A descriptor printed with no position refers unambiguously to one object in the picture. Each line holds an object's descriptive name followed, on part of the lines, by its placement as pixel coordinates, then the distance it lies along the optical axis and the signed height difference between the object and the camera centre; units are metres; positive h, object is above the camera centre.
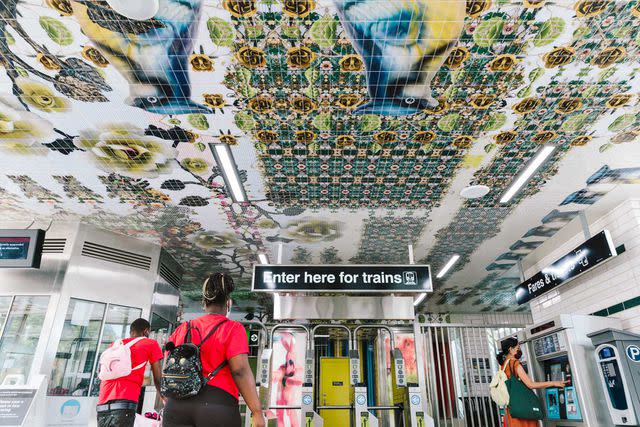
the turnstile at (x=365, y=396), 5.76 +0.03
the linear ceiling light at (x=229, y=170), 4.09 +2.25
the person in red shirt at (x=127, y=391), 3.28 +0.05
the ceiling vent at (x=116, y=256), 5.96 +1.97
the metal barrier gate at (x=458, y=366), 6.88 +0.68
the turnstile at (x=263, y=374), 7.25 +0.39
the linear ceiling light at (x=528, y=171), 4.08 +2.25
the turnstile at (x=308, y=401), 5.82 -0.04
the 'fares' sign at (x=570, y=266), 4.81 +1.64
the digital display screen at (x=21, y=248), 5.31 +1.79
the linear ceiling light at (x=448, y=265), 7.10 +2.24
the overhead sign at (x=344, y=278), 5.32 +1.45
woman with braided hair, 1.76 +0.10
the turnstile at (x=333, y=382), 8.87 +0.33
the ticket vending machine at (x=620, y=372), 3.85 +0.25
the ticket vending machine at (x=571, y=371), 4.21 +0.29
